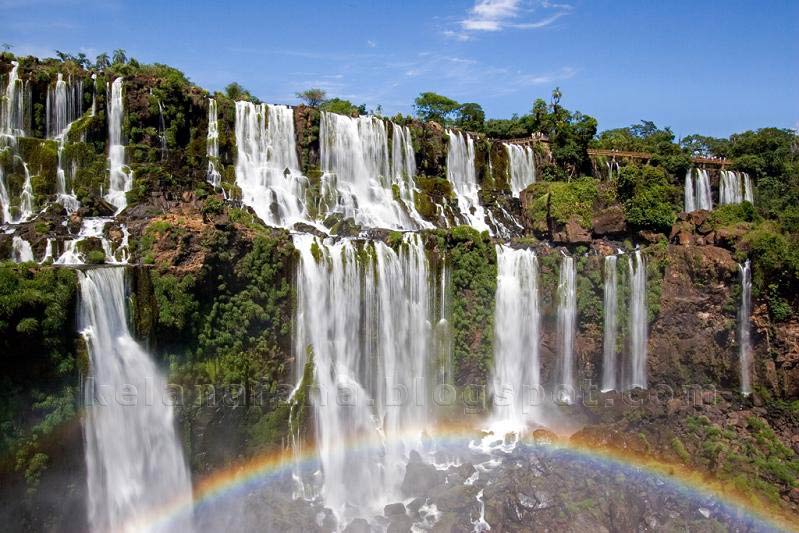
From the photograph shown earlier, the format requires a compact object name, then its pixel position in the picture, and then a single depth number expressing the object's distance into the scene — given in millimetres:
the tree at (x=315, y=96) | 59500
